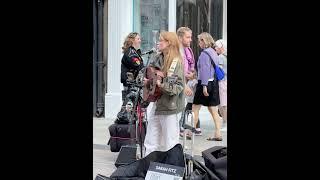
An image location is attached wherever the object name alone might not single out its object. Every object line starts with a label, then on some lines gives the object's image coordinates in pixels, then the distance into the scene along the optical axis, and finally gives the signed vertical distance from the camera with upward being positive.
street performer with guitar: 5.70 -0.05
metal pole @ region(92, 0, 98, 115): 11.95 +0.25
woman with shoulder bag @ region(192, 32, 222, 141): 7.80 +0.07
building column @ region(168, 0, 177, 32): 11.94 +1.51
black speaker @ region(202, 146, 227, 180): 4.19 -0.53
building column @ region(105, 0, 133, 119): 11.73 +0.75
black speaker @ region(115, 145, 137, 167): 6.06 -0.72
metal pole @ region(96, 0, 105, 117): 11.91 +0.43
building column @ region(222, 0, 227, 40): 11.86 +1.33
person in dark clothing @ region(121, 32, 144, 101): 7.46 +0.40
